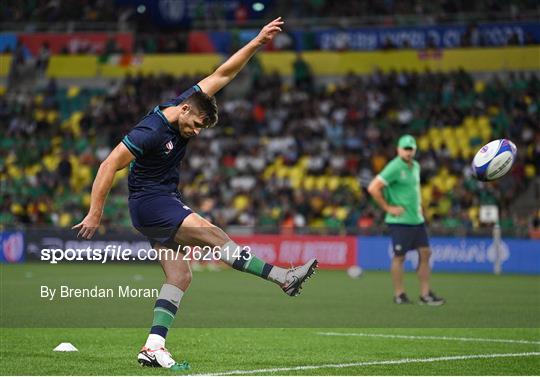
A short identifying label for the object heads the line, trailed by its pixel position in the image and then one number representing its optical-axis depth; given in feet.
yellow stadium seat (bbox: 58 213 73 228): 103.65
